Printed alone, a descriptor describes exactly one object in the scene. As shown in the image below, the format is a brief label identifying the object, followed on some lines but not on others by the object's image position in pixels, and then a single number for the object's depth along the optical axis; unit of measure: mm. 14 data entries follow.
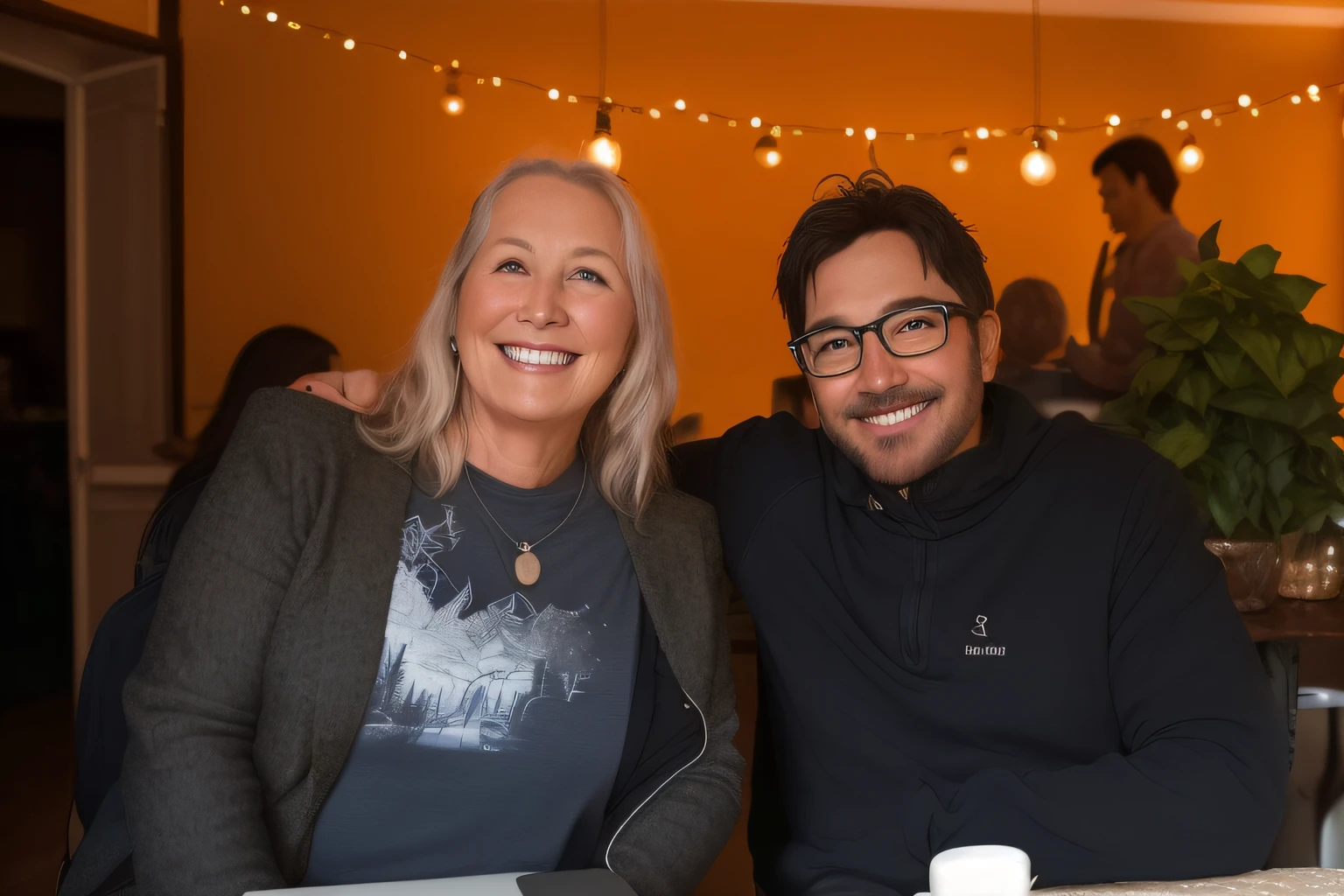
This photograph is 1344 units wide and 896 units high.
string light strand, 4441
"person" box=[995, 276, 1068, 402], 4555
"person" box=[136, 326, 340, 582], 1525
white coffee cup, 583
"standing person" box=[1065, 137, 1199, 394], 4488
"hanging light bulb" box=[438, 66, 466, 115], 4191
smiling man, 1333
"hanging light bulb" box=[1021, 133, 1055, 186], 4062
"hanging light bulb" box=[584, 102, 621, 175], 3582
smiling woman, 1257
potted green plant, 1942
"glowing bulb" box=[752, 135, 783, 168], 4148
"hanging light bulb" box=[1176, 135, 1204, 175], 4422
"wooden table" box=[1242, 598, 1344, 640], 1798
